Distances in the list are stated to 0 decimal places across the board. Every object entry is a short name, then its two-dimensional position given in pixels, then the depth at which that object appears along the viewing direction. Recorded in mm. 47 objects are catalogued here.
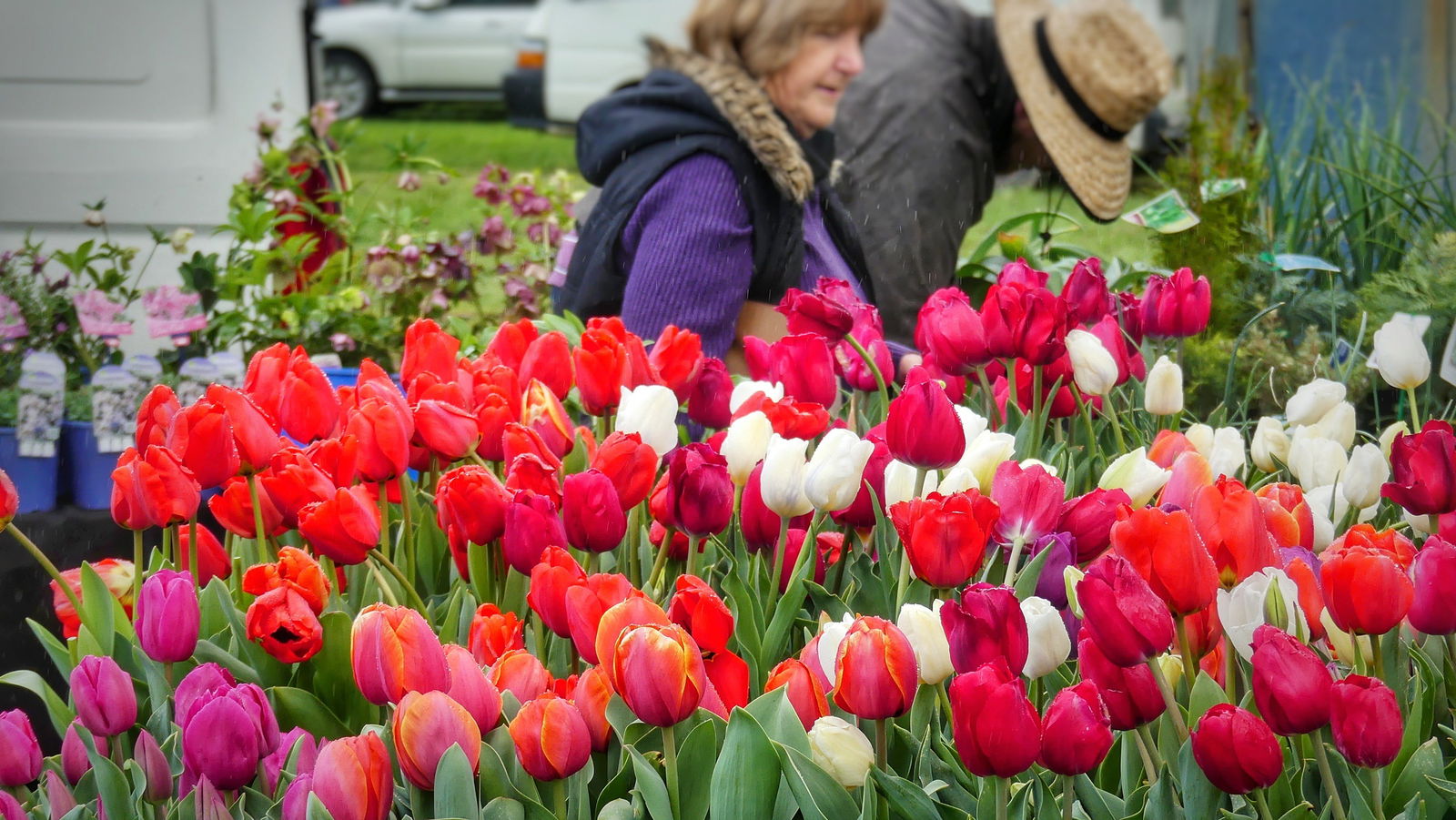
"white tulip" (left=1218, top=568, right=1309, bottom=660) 2591
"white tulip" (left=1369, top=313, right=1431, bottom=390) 3072
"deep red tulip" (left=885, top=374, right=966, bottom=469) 2784
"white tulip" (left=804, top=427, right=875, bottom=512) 2793
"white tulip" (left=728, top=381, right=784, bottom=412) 3086
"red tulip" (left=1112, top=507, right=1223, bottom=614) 2529
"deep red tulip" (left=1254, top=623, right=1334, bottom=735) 2460
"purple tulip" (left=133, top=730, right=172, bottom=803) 2572
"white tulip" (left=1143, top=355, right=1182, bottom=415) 3108
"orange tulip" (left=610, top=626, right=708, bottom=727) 2488
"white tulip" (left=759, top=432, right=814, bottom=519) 2805
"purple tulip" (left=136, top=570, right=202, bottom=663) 2664
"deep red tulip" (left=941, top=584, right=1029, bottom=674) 2514
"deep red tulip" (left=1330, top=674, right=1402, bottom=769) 2459
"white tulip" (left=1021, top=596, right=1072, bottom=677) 2583
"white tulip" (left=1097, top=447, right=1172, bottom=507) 2857
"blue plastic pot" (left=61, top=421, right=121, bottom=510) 4378
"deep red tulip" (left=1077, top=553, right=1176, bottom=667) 2485
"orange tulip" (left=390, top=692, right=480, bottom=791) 2507
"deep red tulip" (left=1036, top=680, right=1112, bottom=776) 2448
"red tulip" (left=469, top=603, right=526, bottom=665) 2705
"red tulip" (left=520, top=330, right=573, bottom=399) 3122
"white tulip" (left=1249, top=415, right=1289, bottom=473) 3057
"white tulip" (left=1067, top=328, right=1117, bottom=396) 3055
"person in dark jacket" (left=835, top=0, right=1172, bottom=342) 6190
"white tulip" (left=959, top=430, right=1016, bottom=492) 2855
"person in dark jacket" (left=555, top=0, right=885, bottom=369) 4903
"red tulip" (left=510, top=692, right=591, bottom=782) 2506
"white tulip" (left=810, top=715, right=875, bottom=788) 2527
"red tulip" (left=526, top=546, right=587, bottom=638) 2645
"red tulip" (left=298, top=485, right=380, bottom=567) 2750
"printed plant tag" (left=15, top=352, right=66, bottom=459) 4269
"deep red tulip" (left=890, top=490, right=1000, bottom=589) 2658
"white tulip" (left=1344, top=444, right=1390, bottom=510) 2833
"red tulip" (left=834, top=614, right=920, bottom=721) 2516
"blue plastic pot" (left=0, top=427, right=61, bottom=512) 4315
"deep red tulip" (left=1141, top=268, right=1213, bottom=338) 3258
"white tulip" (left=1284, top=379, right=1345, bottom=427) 3078
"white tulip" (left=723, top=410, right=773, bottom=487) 2909
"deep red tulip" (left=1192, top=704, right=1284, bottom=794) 2443
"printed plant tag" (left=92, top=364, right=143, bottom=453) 4324
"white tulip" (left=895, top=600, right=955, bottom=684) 2579
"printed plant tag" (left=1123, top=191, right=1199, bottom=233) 3815
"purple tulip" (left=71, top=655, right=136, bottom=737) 2615
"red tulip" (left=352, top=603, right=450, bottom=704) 2547
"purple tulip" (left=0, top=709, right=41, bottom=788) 2587
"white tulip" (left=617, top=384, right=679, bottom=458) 2963
